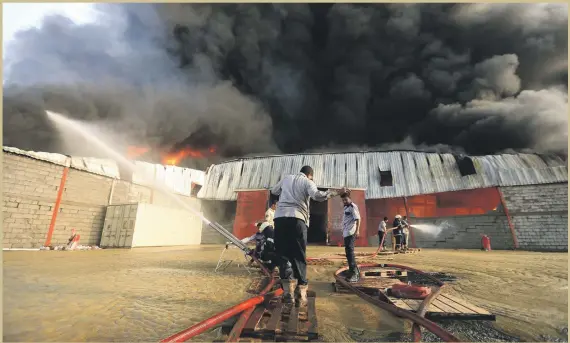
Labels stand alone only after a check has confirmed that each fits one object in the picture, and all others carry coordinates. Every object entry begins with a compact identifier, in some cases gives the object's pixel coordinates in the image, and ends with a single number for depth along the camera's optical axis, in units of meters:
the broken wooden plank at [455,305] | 2.90
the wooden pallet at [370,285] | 4.10
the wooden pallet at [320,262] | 7.91
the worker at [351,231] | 5.28
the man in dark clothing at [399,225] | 13.58
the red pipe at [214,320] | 1.95
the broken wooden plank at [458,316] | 2.78
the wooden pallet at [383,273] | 5.56
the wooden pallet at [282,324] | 2.24
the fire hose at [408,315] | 1.91
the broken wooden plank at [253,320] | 2.28
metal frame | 6.43
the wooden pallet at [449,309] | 2.80
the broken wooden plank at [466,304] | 2.86
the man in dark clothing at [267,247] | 5.71
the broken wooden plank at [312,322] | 2.26
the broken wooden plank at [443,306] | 2.91
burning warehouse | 15.63
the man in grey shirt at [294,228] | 3.49
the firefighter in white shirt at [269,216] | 6.44
